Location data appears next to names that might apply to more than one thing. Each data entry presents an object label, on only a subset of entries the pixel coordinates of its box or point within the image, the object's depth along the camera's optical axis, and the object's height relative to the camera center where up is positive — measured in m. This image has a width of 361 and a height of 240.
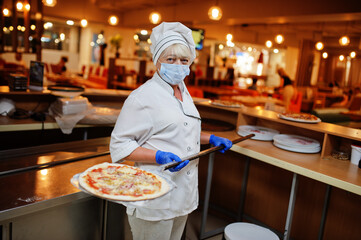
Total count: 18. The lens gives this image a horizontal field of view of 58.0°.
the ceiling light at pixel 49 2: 5.93 +1.03
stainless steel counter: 1.70 -0.74
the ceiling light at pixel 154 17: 6.90 +1.10
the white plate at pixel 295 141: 2.46 -0.45
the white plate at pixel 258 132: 2.73 -0.44
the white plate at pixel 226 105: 3.13 -0.27
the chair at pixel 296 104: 8.34 -0.54
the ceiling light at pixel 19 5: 7.22 +1.13
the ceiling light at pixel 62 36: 16.73 +1.22
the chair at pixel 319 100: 9.70 -0.47
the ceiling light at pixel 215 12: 5.57 +1.07
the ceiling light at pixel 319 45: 9.52 +1.15
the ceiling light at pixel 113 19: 8.01 +1.12
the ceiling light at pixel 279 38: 8.61 +1.13
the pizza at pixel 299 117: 2.59 -0.28
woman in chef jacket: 1.56 -0.31
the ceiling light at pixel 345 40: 7.86 +1.13
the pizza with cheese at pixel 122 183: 1.26 -0.49
